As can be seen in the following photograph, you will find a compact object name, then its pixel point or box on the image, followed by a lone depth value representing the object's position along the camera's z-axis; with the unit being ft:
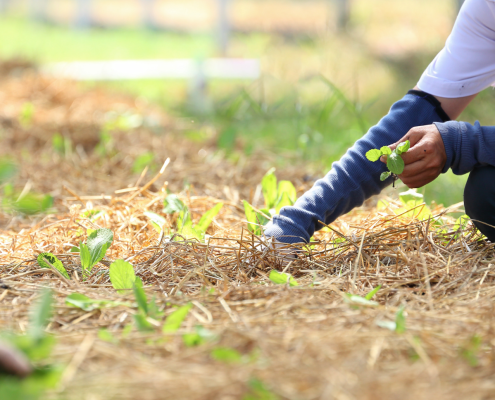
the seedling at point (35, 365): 10.11
